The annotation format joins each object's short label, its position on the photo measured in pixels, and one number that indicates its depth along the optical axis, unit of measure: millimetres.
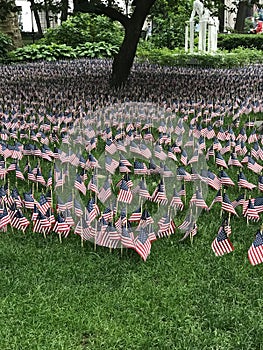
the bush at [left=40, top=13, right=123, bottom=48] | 22697
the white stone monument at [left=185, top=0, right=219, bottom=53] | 21375
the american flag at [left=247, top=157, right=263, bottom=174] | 5582
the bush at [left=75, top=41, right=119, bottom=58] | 21269
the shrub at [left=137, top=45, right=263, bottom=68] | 18281
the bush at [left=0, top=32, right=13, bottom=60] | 20172
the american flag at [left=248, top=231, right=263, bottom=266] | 3666
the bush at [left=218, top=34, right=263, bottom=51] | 26125
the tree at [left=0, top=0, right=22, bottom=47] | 21233
